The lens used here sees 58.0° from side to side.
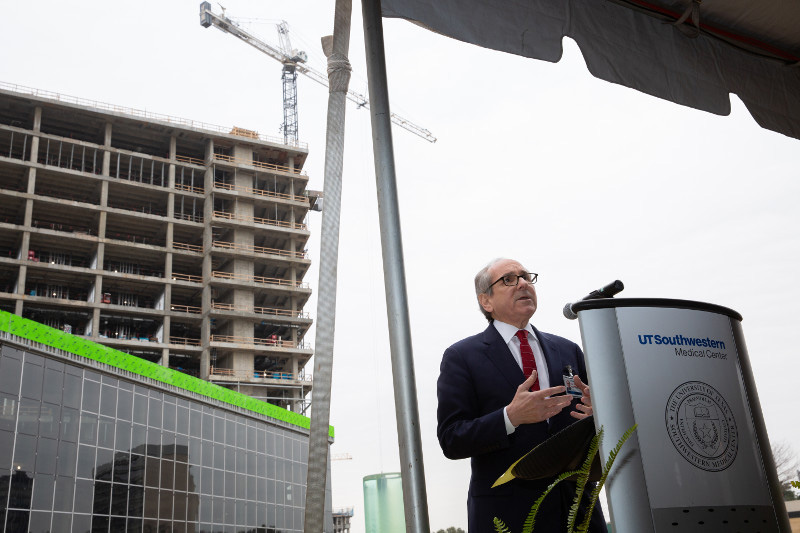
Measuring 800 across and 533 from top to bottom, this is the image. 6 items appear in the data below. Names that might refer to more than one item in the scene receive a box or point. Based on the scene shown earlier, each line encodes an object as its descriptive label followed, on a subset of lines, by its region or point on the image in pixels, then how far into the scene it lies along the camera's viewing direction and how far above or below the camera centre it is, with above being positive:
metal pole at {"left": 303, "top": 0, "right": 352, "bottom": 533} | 2.22 +0.93
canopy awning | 2.25 +1.54
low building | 19.70 +2.92
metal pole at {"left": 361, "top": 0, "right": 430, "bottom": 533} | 1.70 +0.57
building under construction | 38.91 +16.75
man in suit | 1.39 +0.23
